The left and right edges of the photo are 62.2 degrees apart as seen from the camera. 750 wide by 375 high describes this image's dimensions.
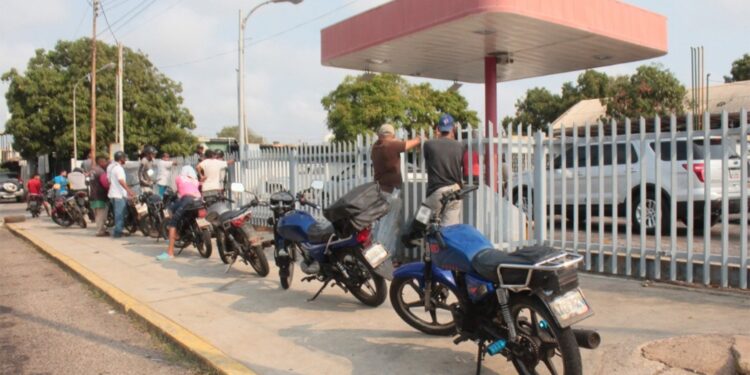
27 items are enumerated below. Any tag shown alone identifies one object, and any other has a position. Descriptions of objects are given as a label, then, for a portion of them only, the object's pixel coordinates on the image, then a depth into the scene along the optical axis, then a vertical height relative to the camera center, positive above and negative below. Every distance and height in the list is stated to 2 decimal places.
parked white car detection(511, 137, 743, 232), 6.33 -0.07
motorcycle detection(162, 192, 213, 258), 9.22 -0.76
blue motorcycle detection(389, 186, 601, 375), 3.43 -0.74
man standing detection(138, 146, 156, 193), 12.97 +0.19
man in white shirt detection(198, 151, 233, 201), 10.49 +0.05
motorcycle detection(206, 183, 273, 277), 7.59 -0.72
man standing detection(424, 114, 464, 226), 6.88 +0.13
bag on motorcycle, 5.55 -0.31
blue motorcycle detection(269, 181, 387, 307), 5.65 -0.75
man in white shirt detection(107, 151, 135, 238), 12.03 -0.18
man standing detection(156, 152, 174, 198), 14.21 +0.13
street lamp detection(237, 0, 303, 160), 15.28 +2.58
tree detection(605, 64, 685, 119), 32.62 +4.02
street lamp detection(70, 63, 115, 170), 38.38 +3.20
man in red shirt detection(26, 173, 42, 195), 19.47 -0.17
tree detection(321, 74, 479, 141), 38.41 +4.45
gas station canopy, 9.06 +2.25
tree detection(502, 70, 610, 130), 43.66 +5.47
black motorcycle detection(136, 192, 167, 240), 11.69 -0.72
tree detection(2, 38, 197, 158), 40.25 +4.99
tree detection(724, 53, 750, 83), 44.09 +7.21
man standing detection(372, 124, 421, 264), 7.38 +0.19
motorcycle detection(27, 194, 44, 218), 18.80 -0.71
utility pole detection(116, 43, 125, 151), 27.06 +3.90
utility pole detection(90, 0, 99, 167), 27.37 +4.51
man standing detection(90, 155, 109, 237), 12.84 -0.36
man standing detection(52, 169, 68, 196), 15.88 -0.12
